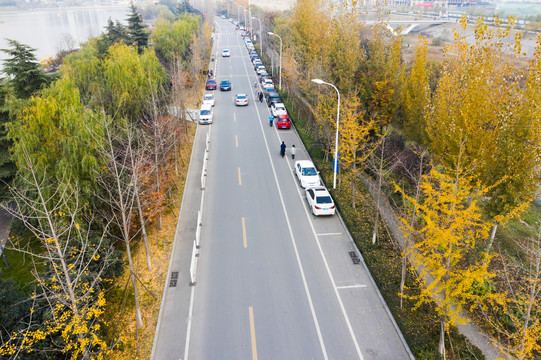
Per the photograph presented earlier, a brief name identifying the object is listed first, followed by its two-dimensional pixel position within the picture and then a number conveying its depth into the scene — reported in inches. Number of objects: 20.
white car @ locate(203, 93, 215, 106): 1578.5
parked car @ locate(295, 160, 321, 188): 937.7
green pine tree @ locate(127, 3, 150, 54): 1702.8
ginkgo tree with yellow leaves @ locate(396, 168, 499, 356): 433.1
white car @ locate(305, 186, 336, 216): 808.3
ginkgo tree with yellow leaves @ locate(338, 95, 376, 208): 813.9
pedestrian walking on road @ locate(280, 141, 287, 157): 1108.5
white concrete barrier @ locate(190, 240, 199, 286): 615.2
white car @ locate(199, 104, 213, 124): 1393.9
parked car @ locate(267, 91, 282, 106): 1652.3
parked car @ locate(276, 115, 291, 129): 1359.5
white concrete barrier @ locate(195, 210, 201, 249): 723.9
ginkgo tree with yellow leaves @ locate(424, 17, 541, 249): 546.0
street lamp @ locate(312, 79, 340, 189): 883.6
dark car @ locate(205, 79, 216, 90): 1878.7
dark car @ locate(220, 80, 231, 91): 1879.9
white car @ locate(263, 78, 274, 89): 1851.6
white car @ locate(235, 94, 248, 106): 1624.0
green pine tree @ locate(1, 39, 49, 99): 819.4
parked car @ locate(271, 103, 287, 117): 1455.2
